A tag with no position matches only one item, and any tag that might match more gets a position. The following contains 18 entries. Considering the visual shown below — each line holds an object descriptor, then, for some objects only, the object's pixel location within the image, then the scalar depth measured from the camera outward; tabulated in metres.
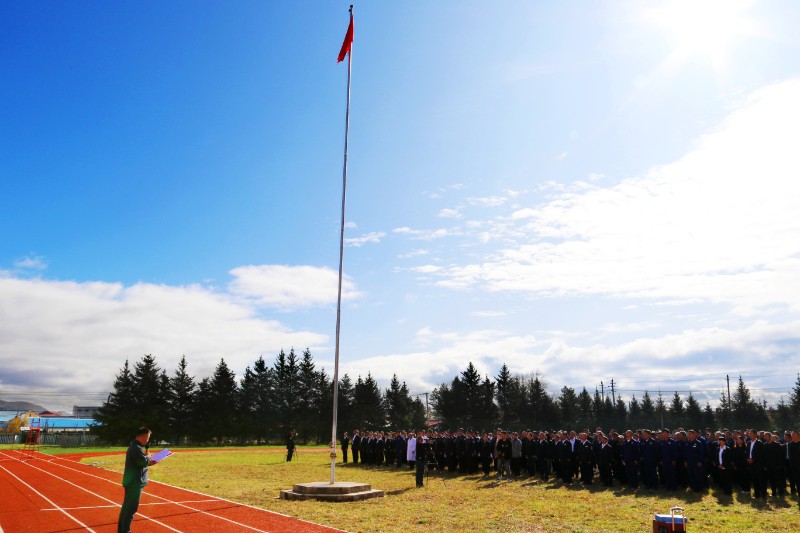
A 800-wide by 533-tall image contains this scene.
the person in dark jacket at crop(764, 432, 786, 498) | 15.25
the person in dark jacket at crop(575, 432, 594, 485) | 18.77
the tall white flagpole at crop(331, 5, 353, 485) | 16.74
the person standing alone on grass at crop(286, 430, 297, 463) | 32.78
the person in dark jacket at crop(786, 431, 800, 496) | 15.07
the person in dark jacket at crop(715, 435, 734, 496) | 15.50
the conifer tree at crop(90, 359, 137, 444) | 59.03
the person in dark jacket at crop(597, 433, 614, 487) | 18.14
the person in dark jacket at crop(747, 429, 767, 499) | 15.16
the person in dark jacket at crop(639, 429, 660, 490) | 17.00
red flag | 19.38
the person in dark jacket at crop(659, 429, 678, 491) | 16.44
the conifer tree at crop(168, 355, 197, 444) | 66.75
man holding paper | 9.70
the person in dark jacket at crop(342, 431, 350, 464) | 32.25
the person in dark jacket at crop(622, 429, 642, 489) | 17.34
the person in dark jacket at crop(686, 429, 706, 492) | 15.93
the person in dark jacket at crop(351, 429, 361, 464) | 30.73
